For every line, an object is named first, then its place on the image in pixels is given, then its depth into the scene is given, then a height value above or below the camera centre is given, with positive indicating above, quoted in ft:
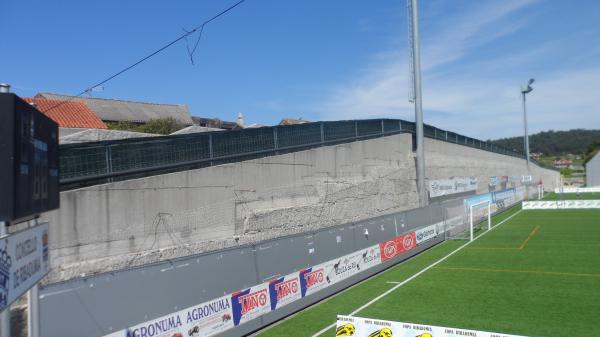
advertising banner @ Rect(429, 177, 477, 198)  95.47 -2.58
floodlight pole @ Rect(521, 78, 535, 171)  185.48 +30.89
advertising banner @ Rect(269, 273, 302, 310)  36.42 -8.55
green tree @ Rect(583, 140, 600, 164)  445.91 +21.14
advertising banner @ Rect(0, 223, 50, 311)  14.28 -2.44
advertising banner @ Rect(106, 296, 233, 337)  25.46 -8.00
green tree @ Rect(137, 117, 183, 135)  97.46 +12.18
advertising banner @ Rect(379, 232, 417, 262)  55.77 -8.60
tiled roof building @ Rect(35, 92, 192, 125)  139.03 +23.89
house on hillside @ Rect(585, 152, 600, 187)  314.55 -1.18
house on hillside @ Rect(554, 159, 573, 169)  599.98 +8.73
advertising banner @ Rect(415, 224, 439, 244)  67.41 -8.47
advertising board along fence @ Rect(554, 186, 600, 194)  204.54 -8.54
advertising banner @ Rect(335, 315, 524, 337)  21.83 -7.37
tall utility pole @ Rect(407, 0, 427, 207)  69.87 +12.99
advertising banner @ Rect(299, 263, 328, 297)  40.21 -8.58
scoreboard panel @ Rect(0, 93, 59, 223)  14.97 +1.00
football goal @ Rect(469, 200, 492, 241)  91.00 -9.52
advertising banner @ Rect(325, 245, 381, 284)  44.62 -8.61
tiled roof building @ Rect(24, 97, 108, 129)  77.87 +12.51
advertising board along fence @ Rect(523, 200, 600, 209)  127.95 -9.29
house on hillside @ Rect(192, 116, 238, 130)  154.63 +20.17
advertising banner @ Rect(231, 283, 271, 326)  32.45 -8.49
